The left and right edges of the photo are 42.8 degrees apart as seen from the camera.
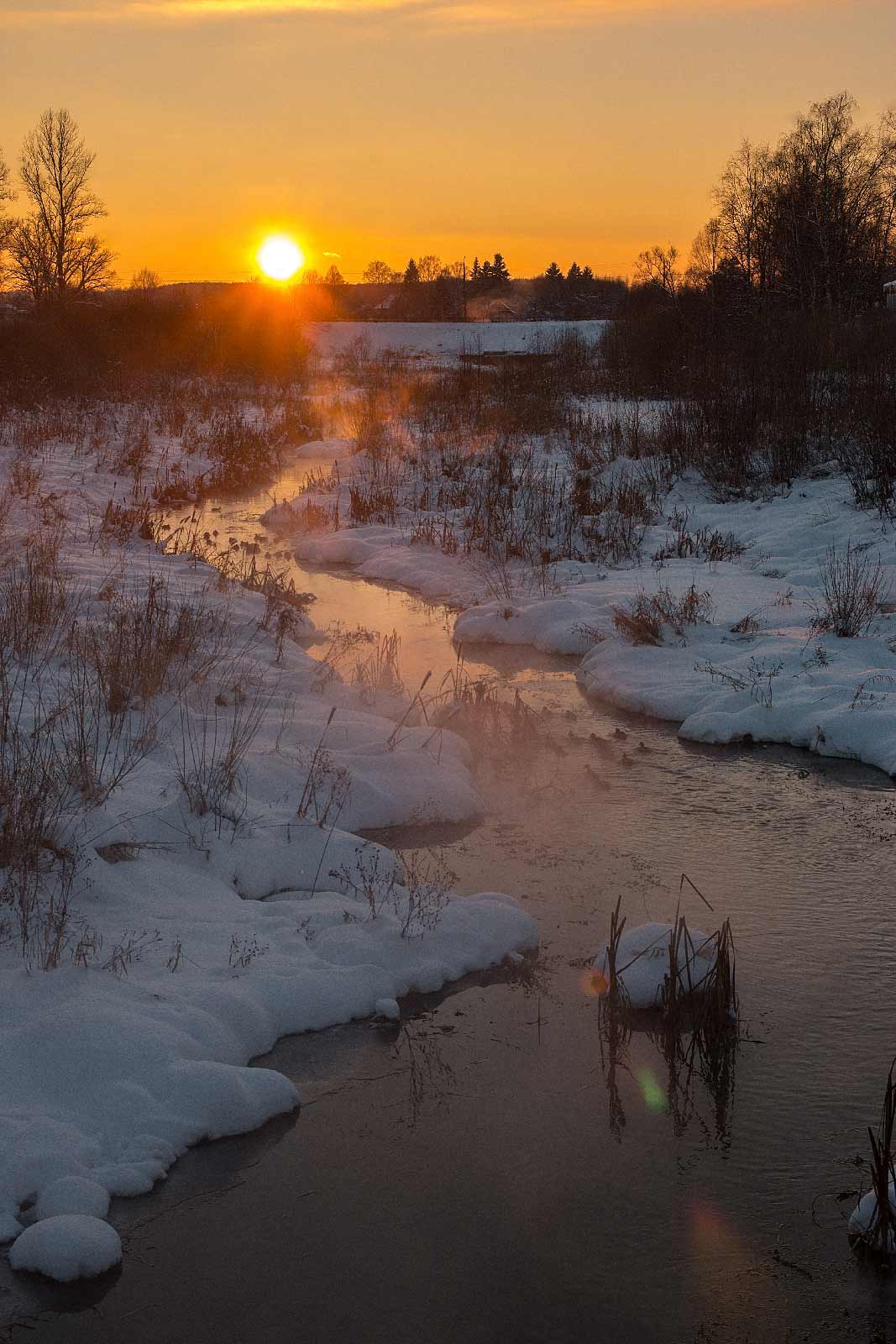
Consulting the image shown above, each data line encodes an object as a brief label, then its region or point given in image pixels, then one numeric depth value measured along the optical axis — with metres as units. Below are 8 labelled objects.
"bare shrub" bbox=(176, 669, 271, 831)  5.28
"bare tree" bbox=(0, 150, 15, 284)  39.47
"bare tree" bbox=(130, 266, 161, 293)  53.48
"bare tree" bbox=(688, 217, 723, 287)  52.12
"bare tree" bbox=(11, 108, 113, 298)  44.91
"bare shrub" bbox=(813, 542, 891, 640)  8.68
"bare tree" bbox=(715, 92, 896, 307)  38.28
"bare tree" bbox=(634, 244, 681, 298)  58.64
